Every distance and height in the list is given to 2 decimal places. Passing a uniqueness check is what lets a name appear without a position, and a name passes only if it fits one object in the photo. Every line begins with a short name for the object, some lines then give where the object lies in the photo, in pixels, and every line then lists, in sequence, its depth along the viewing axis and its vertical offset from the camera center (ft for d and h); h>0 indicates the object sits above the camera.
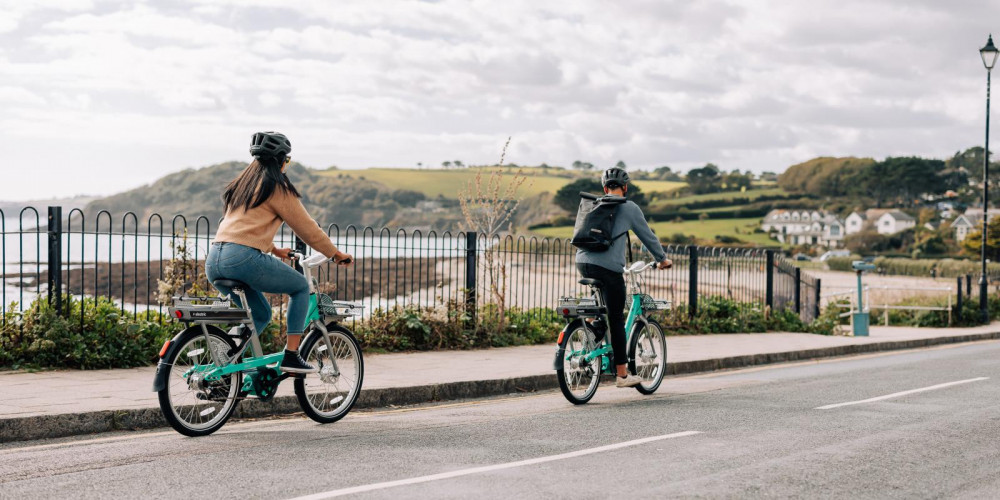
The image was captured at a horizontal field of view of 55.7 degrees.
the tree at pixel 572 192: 220.16 +16.40
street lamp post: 91.45 +8.09
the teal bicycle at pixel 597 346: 28.07 -2.81
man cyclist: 28.48 -0.10
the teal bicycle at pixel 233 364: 20.98 -2.58
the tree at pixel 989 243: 311.78 +5.20
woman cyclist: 21.24 +0.63
